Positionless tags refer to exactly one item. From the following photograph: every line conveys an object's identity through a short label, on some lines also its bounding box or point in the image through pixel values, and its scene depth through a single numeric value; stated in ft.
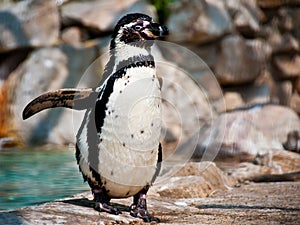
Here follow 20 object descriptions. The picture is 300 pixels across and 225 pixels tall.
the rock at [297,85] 79.89
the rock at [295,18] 77.15
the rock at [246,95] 69.20
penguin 19.03
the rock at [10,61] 64.69
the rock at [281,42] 76.79
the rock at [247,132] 49.65
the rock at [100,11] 62.90
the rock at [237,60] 67.67
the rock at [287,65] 78.23
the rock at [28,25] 62.85
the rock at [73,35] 64.90
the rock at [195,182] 26.71
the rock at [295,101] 79.00
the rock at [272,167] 35.04
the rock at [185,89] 59.00
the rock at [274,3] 75.97
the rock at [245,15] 69.51
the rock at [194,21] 64.34
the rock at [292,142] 52.29
